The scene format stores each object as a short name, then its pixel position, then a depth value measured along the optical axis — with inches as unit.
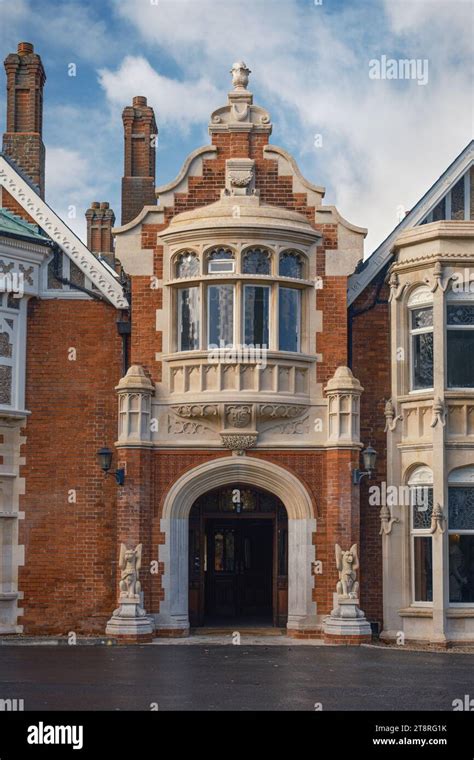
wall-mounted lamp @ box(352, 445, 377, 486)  962.7
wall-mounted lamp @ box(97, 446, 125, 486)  967.2
